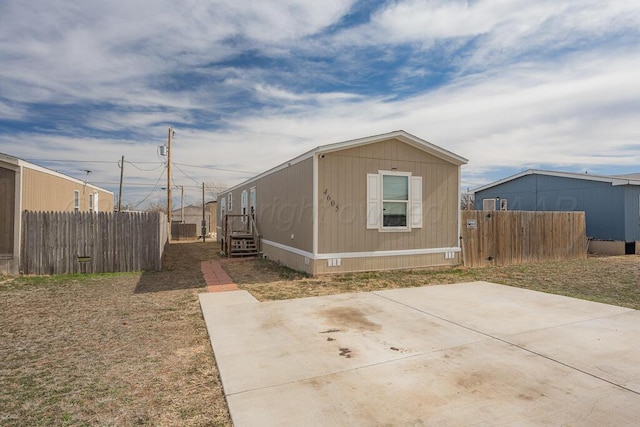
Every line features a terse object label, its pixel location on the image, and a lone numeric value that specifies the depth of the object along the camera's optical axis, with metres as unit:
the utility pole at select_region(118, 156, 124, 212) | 27.15
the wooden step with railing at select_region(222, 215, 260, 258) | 13.56
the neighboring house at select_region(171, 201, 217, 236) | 31.54
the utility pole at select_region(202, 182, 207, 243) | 22.36
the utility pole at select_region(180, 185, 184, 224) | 37.20
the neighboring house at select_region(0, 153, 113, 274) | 8.82
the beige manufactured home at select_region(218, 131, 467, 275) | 8.80
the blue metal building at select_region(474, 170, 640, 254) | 14.02
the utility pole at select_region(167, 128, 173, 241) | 20.42
